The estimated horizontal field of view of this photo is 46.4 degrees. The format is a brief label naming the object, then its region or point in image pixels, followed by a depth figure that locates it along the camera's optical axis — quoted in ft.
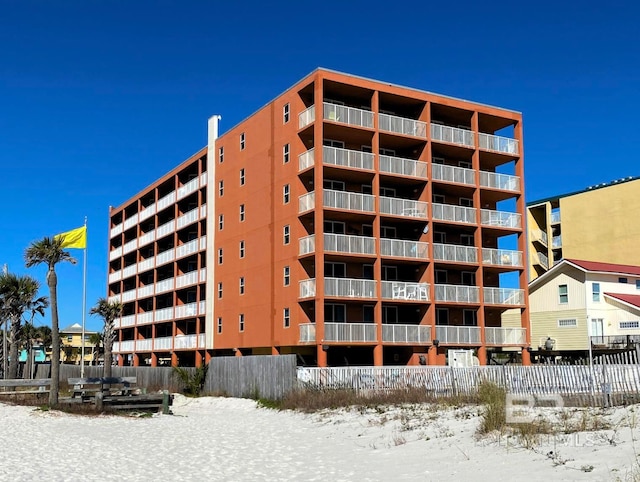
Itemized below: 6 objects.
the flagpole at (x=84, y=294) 185.97
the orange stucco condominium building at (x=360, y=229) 143.13
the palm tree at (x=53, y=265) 106.22
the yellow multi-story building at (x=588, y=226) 229.90
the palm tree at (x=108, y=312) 205.98
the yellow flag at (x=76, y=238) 164.96
